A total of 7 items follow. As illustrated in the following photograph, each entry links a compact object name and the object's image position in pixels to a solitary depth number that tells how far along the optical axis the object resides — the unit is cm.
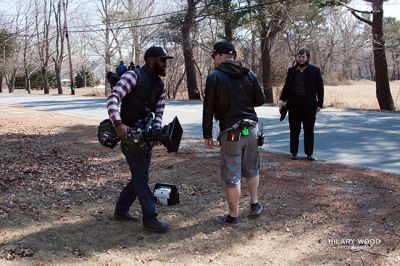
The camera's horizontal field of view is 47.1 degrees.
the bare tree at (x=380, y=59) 1775
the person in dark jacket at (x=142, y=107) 391
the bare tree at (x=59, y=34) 4441
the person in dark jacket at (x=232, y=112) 420
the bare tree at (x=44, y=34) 4922
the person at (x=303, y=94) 685
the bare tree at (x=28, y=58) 5294
